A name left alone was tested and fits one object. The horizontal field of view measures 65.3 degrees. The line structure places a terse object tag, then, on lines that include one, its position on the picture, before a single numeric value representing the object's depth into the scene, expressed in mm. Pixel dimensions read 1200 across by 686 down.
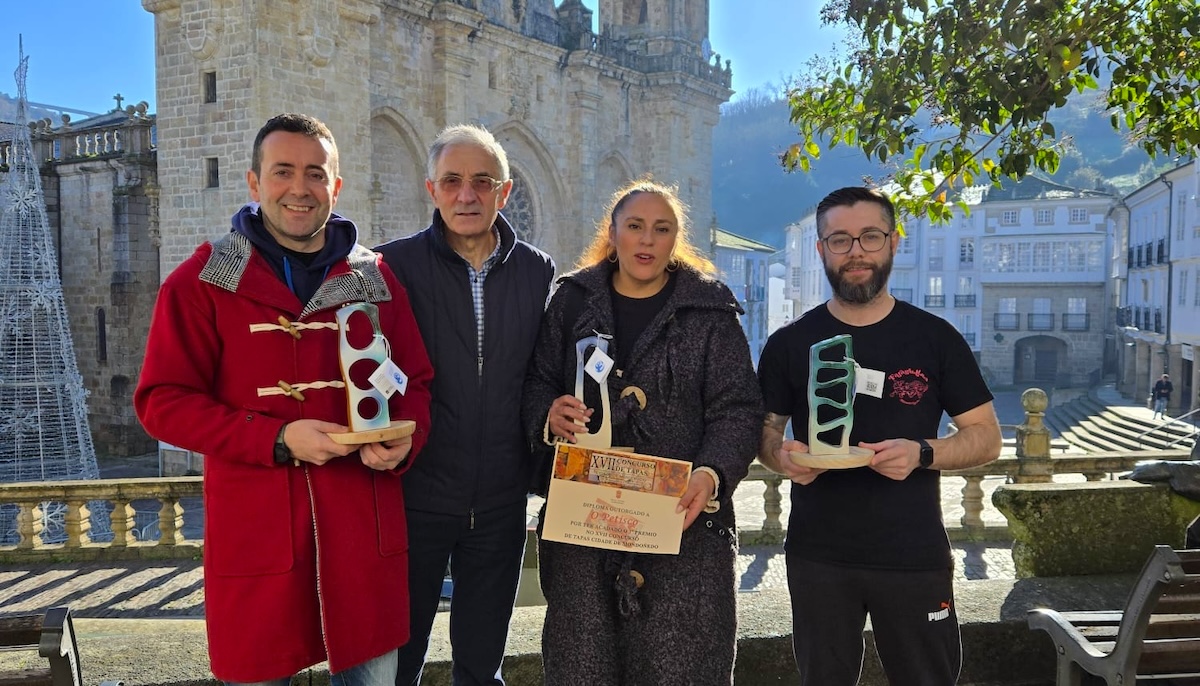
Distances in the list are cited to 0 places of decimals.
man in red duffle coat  2277
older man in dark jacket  2838
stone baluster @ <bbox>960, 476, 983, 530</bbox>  9289
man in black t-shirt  2598
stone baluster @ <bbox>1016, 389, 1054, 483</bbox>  9211
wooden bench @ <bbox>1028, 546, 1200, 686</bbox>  2342
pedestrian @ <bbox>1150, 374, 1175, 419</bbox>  23594
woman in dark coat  2594
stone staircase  19906
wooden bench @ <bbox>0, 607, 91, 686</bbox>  1989
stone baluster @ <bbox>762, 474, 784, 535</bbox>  9484
